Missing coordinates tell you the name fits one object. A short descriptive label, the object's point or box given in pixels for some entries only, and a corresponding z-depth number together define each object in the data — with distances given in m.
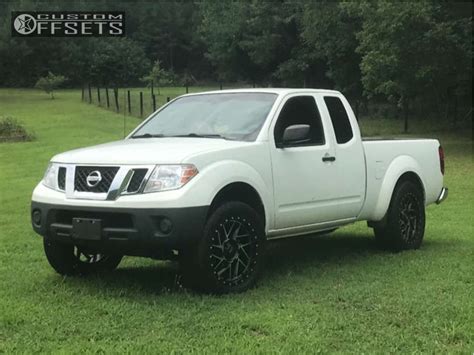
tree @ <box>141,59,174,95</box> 41.41
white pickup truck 5.36
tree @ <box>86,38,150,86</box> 73.19
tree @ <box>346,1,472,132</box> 20.19
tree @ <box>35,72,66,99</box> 49.59
